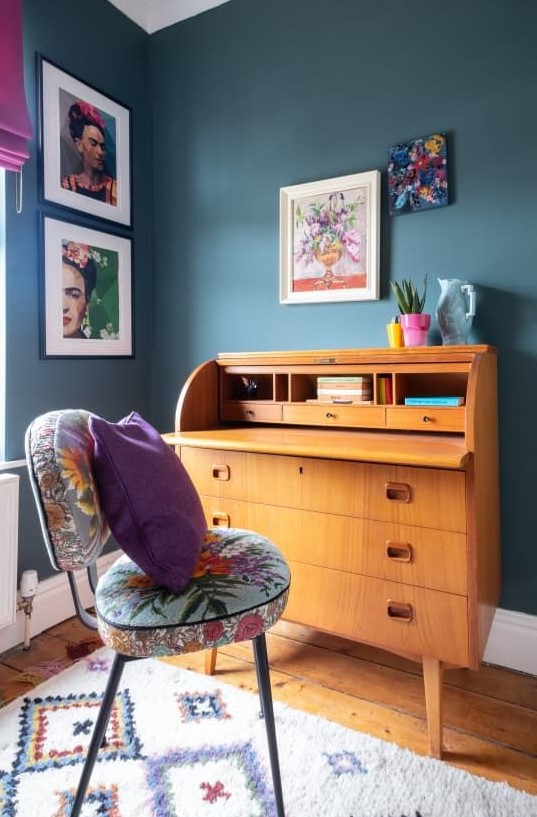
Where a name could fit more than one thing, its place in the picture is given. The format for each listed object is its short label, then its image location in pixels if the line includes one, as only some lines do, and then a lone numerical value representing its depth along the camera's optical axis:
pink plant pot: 1.81
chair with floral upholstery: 1.04
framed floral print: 2.02
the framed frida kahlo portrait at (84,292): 2.09
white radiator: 1.82
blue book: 1.66
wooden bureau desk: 1.39
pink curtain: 1.80
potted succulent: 1.81
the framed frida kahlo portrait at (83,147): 2.05
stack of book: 1.85
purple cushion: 1.08
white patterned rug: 1.24
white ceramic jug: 1.75
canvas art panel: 1.88
